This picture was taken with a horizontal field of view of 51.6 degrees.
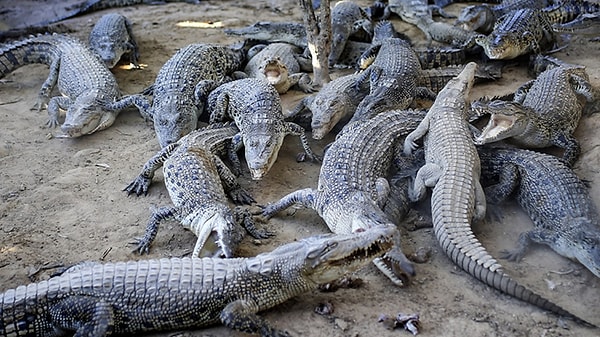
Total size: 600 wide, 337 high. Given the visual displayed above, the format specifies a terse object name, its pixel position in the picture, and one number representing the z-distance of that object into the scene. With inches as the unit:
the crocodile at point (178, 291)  125.7
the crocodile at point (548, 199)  148.2
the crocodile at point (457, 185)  139.1
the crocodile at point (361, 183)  151.0
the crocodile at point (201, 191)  156.8
